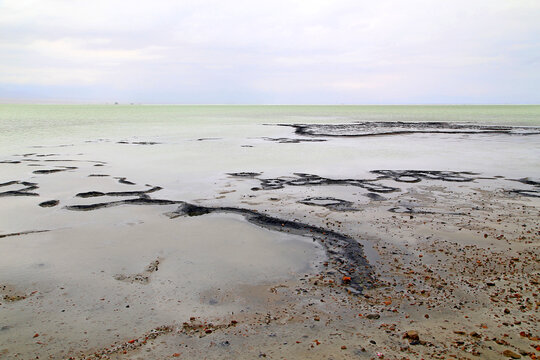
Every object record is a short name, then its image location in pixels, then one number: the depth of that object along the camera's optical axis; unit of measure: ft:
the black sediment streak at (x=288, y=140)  72.90
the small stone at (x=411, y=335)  11.66
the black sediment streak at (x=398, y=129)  95.71
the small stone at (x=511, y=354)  10.80
